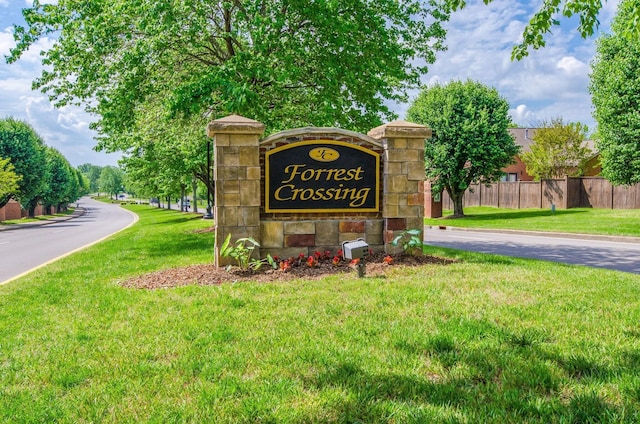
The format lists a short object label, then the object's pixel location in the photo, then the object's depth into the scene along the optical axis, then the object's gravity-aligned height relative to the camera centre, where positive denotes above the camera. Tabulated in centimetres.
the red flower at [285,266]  720 -109
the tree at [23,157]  3813 +352
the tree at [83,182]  12196 +425
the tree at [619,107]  2020 +389
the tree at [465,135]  2419 +314
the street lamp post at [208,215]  3100 -129
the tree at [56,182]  5398 +197
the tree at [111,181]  14875 +544
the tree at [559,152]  3784 +343
